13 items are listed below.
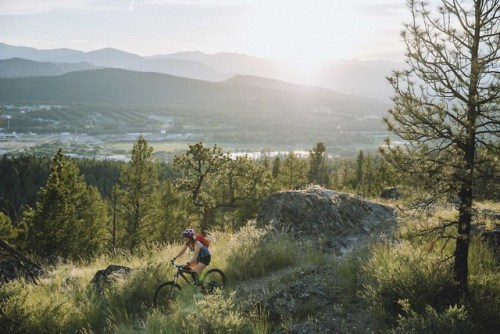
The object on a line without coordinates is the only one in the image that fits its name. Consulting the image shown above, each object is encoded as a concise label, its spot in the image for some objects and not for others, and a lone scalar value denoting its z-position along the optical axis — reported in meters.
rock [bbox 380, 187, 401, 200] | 25.31
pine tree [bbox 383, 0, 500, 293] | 7.11
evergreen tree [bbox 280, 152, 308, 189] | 60.59
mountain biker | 9.73
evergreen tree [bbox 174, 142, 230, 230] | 36.03
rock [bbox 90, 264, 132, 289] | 10.34
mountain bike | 9.18
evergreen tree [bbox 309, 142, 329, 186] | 72.44
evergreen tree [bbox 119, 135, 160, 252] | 38.56
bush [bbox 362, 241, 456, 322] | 7.09
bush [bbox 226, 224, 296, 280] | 10.30
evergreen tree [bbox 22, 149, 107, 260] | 32.25
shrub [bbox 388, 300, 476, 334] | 5.95
